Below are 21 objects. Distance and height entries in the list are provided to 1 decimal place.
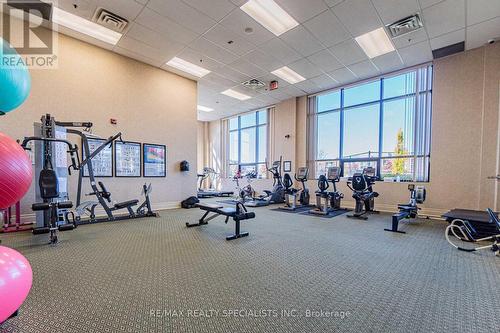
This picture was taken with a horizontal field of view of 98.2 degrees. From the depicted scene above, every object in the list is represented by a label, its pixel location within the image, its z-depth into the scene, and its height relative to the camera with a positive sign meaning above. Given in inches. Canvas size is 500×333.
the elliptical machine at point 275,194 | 294.0 -45.0
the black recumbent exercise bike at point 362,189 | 212.2 -26.7
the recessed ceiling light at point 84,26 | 158.7 +106.6
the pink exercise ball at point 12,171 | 53.1 -2.8
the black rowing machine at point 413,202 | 178.4 -35.1
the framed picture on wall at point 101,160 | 199.2 +0.8
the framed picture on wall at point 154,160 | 228.7 +1.3
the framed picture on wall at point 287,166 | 327.3 -6.3
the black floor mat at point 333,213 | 210.9 -53.4
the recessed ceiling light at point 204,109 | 378.0 +94.3
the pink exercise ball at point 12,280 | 46.8 -27.3
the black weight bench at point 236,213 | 134.9 -33.0
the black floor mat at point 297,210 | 240.0 -54.7
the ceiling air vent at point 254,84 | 269.4 +99.3
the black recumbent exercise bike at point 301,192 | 258.8 -35.6
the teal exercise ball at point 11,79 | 59.3 +23.5
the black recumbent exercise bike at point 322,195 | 221.0 -35.3
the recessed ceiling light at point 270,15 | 147.3 +106.8
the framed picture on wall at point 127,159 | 212.7 +2.1
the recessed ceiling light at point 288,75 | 243.7 +102.5
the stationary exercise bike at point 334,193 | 235.6 -32.9
